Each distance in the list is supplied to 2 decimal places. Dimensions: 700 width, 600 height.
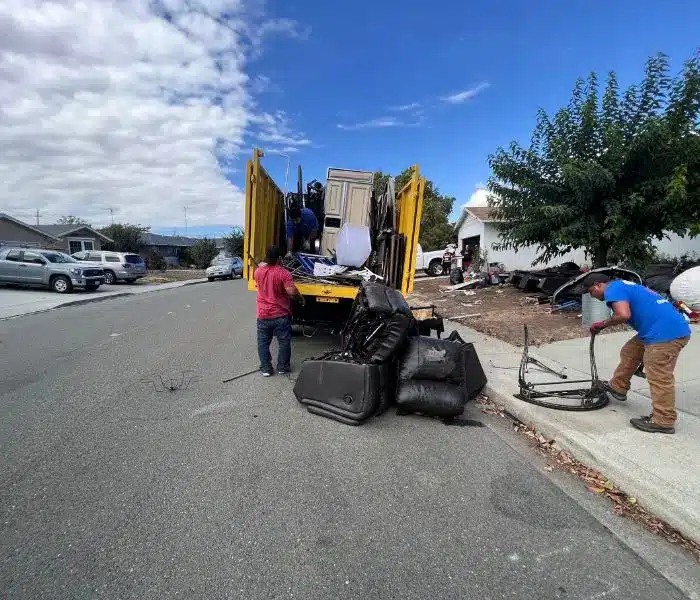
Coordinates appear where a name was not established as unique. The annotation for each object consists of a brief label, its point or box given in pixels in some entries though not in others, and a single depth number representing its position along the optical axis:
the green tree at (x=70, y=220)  70.26
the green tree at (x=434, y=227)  34.12
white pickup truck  25.77
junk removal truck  6.33
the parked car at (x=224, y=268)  28.80
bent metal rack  4.21
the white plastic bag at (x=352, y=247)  7.05
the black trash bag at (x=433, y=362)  4.17
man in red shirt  5.49
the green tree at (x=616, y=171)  8.58
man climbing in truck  8.02
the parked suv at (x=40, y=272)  17.39
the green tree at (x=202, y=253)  47.28
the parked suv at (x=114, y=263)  22.81
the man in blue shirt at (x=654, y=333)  3.51
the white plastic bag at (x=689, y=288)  7.92
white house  13.28
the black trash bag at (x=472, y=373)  4.44
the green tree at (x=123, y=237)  43.31
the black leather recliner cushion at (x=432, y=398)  4.12
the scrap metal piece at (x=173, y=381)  5.11
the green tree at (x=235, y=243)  45.76
